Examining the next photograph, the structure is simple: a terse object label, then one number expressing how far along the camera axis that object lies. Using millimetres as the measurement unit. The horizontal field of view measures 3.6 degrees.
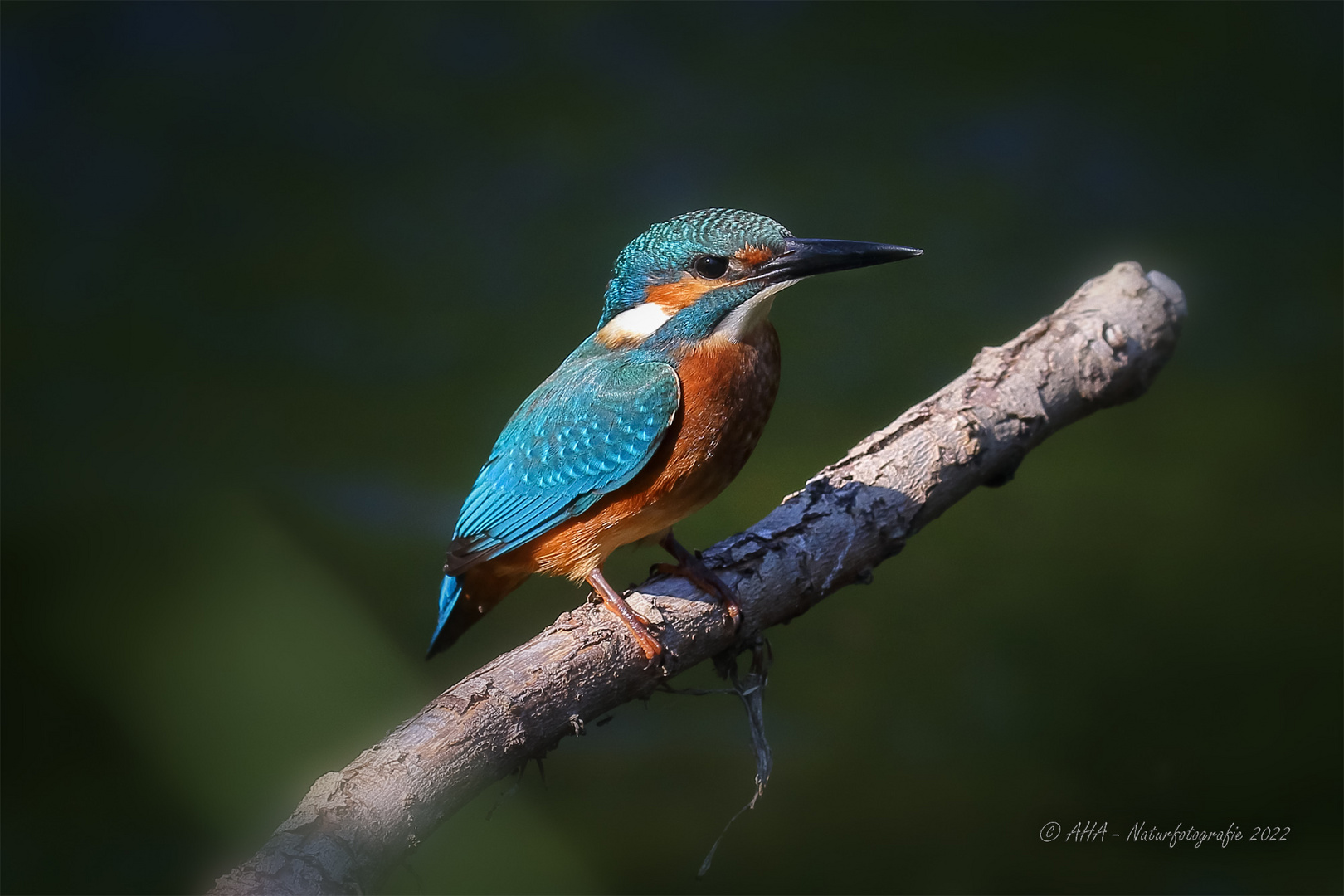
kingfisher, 5019
